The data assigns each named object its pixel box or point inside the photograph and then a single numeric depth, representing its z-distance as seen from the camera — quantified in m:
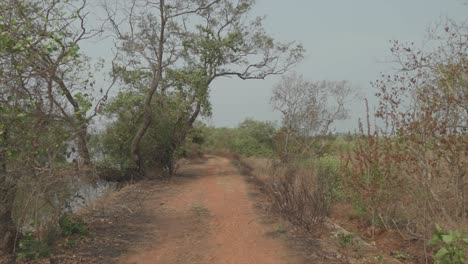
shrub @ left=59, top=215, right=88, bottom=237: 8.04
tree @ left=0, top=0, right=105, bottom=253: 6.26
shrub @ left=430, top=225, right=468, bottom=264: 4.96
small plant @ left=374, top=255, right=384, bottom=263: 7.09
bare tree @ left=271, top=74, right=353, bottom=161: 17.77
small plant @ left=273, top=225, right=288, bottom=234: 8.98
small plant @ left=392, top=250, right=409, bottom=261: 7.79
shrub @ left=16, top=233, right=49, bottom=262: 6.59
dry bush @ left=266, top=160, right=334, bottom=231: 8.98
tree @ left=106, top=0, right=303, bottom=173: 19.12
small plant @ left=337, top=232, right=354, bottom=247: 7.90
